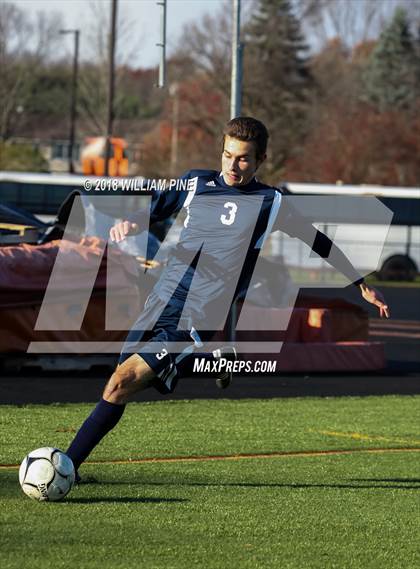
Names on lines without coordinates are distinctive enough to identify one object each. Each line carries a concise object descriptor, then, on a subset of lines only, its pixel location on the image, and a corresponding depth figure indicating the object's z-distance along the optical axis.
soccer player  7.45
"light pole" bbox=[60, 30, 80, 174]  65.31
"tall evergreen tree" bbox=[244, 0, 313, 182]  68.12
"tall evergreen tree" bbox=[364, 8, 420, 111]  77.88
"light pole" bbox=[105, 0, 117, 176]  46.53
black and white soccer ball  7.06
